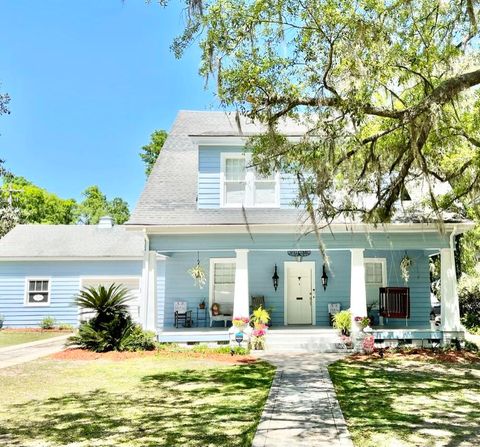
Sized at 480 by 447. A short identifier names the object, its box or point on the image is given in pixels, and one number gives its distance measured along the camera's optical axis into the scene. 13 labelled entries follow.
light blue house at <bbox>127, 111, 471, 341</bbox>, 12.18
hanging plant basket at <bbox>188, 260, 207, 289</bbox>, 13.62
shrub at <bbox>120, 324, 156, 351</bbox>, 11.41
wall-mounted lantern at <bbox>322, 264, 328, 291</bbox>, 14.43
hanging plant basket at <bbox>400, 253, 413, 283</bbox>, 13.84
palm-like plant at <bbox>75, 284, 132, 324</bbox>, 11.85
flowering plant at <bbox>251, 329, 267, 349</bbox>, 11.61
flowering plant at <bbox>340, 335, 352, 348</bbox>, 11.46
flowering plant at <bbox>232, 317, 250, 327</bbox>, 11.62
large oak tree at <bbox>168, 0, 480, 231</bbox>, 6.73
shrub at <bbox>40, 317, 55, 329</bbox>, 18.23
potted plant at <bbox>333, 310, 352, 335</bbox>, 11.87
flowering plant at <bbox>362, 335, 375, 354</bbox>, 11.21
